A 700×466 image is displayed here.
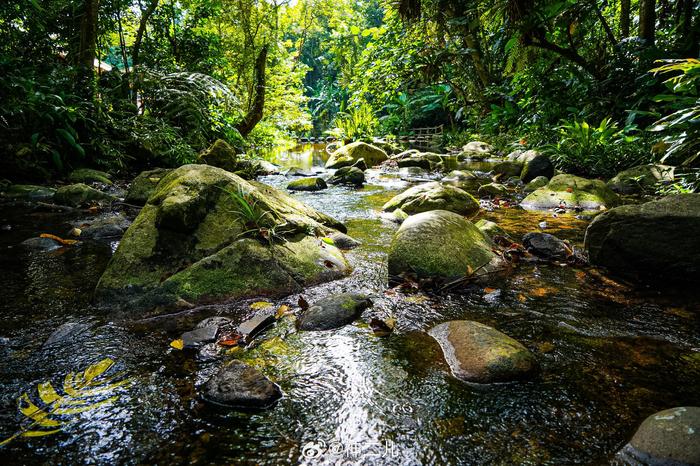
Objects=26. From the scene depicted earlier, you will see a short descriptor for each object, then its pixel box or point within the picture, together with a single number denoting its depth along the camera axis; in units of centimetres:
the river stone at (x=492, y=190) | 745
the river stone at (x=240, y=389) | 187
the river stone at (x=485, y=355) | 205
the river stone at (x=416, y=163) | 1240
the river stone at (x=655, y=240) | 302
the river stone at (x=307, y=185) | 871
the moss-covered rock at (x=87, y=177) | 749
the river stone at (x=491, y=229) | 438
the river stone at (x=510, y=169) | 943
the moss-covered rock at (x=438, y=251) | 336
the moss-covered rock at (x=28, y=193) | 627
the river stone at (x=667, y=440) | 145
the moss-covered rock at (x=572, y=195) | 611
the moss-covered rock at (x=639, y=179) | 635
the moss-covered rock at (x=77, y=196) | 613
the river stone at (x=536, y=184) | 780
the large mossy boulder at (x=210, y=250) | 296
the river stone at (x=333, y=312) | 266
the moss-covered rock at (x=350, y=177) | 957
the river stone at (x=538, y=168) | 869
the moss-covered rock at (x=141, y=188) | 623
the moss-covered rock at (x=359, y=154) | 1356
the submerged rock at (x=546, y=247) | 389
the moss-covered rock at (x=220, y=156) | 873
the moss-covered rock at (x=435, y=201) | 594
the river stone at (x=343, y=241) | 439
